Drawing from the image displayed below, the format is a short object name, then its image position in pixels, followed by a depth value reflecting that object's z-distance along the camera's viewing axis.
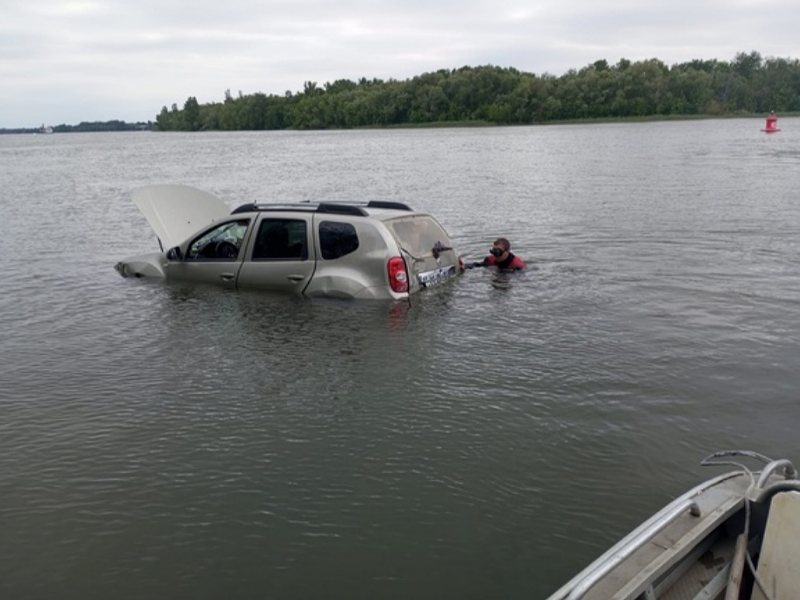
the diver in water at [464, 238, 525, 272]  12.88
